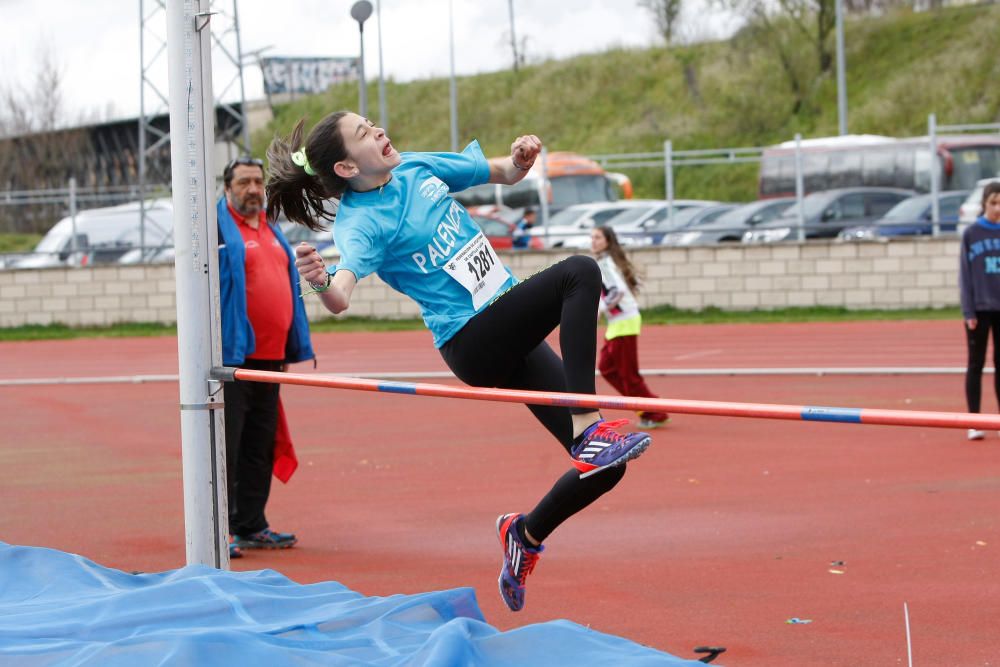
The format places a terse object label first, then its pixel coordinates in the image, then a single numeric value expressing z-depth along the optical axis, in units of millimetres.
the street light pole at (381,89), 28130
